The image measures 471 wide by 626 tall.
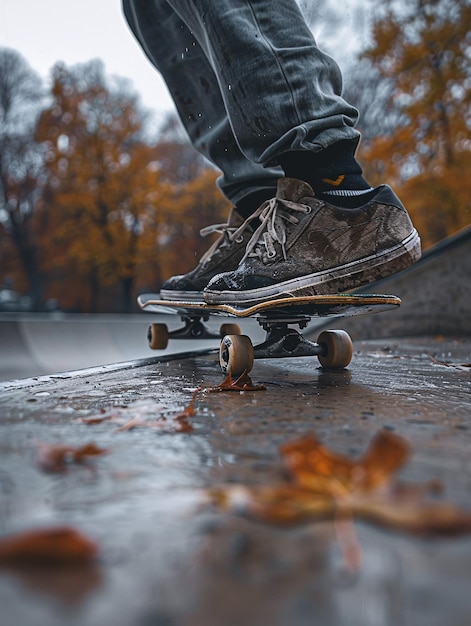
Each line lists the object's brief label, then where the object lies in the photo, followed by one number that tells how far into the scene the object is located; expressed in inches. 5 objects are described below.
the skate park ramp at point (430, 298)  163.9
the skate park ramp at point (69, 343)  183.5
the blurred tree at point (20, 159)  751.7
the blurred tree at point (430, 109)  362.6
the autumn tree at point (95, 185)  720.3
